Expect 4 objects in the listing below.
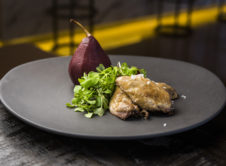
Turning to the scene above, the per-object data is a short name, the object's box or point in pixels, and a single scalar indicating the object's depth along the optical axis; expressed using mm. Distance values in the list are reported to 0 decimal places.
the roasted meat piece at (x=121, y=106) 557
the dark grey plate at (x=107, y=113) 534
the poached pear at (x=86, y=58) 652
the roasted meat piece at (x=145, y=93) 568
